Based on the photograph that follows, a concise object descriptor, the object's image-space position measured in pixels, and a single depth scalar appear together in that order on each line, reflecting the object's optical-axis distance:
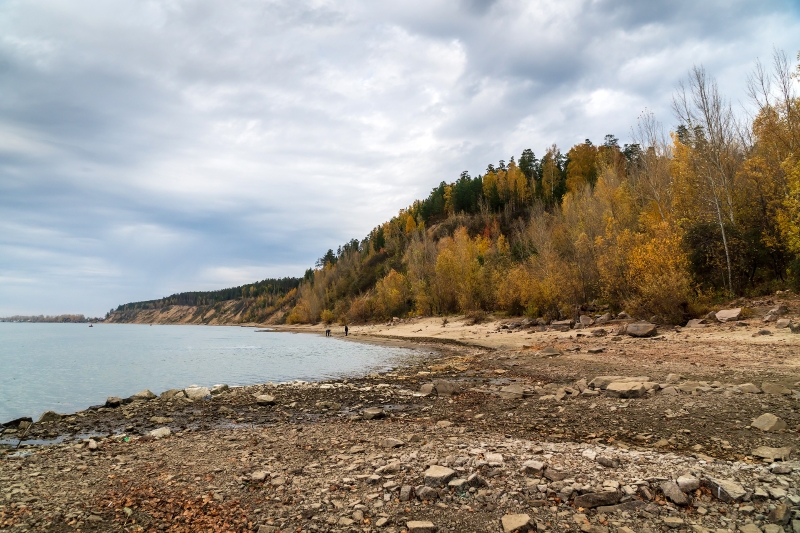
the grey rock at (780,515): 4.13
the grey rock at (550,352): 20.77
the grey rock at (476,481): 5.52
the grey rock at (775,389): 8.88
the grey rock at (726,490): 4.64
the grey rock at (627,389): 10.17
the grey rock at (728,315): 20.66
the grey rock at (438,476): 5.60
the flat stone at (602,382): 11.56
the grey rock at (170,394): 15.29
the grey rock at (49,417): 11.90
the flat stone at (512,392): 12.05
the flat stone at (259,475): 6.36
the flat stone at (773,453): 5.75
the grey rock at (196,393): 15.11
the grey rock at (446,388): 13.82
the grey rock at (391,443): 7.64
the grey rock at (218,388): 16.30
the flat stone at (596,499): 4.82
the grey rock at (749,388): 9.20
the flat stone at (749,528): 4.07
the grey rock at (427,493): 5.29
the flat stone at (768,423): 6.87
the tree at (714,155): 28.27
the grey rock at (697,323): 21.53
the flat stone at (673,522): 4.33
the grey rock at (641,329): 21.87
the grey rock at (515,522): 4.43
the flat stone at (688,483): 4.90
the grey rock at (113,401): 14.20
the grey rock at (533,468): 5.74
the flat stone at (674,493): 4.69
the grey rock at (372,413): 10.82
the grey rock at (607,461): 5.83
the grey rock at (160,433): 9.71
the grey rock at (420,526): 4.56
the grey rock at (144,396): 15.34
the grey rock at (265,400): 13.95
